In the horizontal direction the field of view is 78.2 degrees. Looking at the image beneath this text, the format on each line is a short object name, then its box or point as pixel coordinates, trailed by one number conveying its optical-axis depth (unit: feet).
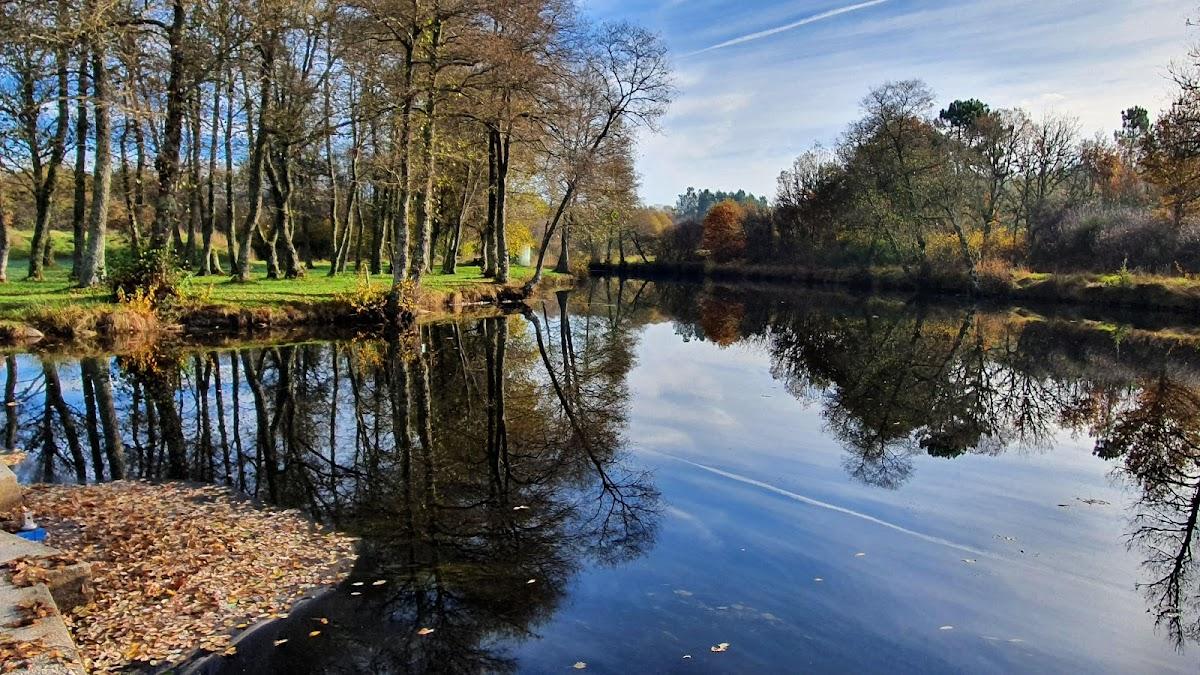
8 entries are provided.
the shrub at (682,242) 227.40
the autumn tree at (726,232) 214.28
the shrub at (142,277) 63.21
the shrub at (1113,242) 116.26
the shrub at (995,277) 130.00
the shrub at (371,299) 75.00
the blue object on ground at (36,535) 20.92
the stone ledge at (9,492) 23.47
